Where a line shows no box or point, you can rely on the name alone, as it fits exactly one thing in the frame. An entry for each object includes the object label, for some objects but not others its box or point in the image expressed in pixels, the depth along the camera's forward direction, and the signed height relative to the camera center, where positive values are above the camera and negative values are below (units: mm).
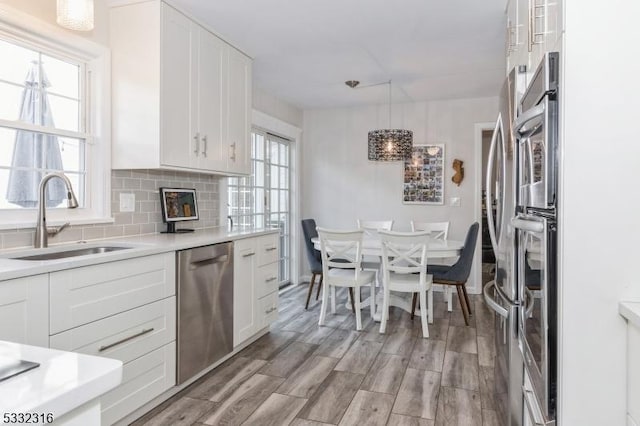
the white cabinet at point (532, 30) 1339 +710
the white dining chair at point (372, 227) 4691 -193
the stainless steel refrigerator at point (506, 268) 1803 -263
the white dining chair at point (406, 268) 3508 -483
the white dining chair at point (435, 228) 4746 -195
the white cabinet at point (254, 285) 3020 -574
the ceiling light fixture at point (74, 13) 2021 +941
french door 4500 +199
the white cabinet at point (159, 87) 2617 +788
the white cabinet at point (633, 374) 1102 -430
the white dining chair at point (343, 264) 3701 -480
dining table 3816 -362
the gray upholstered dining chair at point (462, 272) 3885 -571
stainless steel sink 2107 -233
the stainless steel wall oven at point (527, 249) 1272 -143
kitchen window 2184 +480
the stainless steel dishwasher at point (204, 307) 2449 -602
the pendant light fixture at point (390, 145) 4293 +669
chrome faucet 2090 -60
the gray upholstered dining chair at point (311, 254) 4326 -454
